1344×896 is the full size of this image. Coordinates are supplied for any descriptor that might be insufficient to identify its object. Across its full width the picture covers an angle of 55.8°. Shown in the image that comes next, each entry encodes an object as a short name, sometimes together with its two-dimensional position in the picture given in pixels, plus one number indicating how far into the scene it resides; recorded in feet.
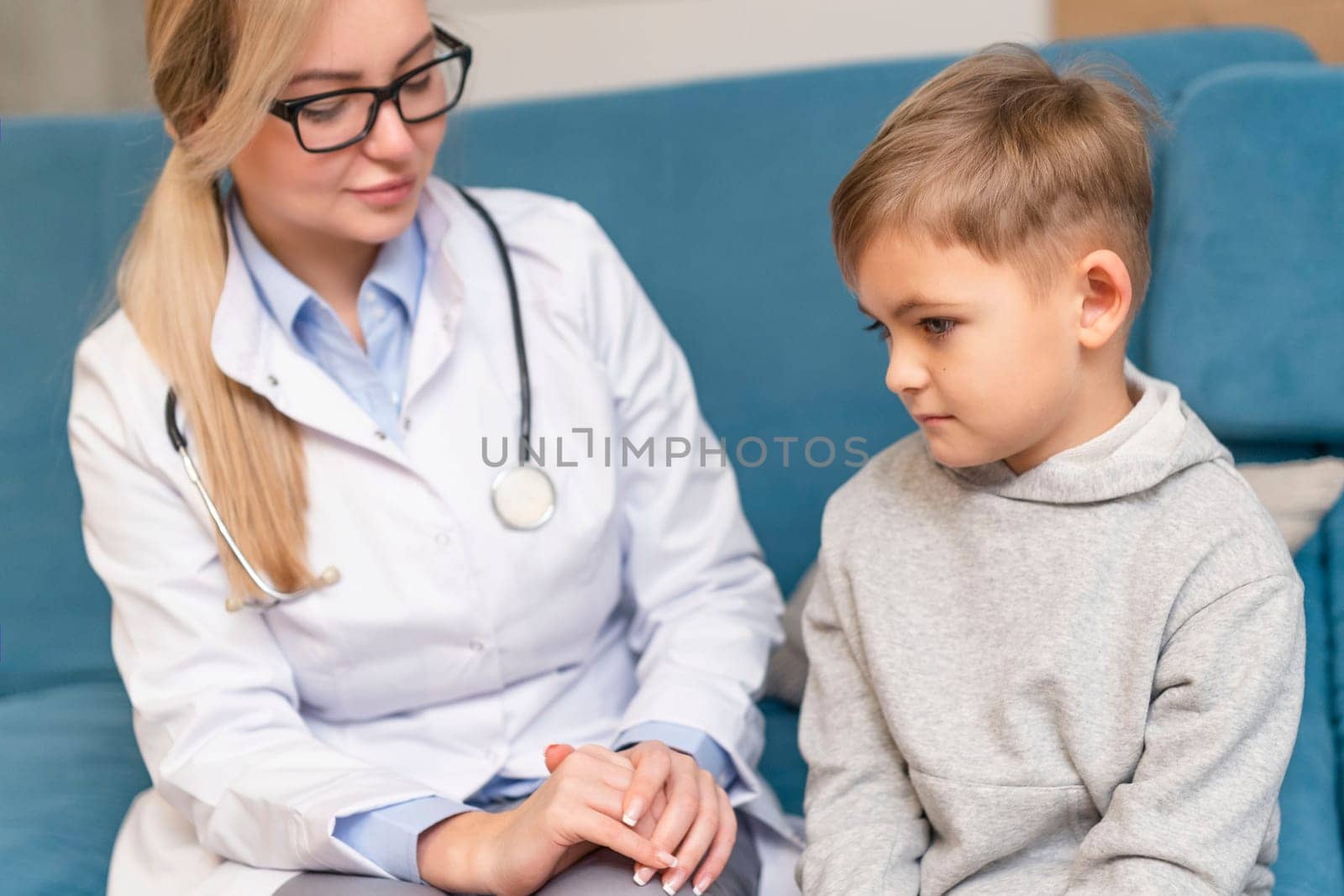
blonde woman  3.56
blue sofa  4.44
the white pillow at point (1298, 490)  4.27
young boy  3.01
